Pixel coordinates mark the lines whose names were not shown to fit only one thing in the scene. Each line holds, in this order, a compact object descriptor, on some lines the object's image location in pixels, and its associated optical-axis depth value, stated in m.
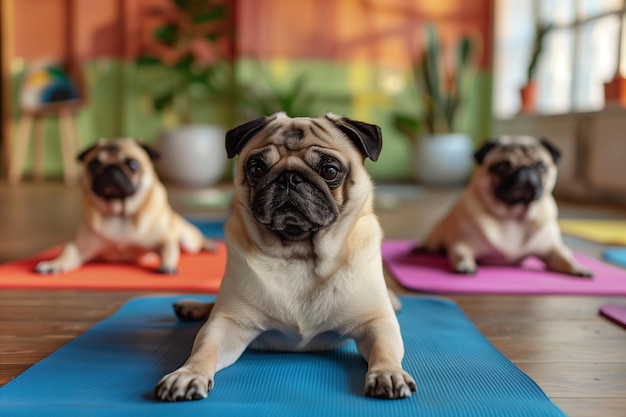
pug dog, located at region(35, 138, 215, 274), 3.05
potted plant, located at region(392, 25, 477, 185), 8.45
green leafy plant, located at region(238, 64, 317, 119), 8.43
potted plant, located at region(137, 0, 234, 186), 8.54
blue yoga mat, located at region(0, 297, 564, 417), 1.35
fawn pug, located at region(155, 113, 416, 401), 1.61
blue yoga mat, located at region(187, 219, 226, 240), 4.27
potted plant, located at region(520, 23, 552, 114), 7.54
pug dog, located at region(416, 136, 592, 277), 3.06
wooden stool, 8.84
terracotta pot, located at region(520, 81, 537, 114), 8.03
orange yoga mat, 2.72
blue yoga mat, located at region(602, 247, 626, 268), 3.42
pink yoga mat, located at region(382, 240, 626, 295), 2.71
